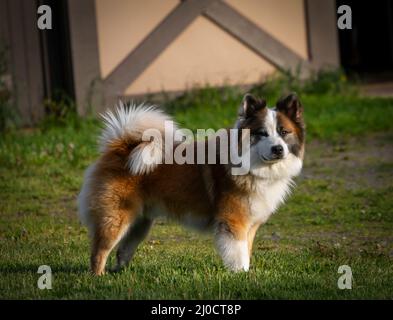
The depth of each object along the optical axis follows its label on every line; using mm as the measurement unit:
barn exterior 20608
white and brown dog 10196
